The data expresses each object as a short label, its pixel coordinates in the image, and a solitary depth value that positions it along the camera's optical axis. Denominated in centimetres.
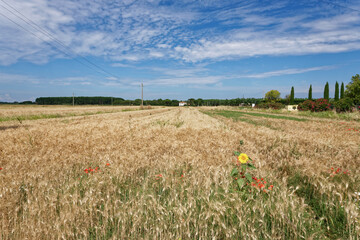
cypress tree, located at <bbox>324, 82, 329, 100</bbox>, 6331
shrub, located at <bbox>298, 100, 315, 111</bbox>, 3016
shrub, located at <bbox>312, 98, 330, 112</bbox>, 2810
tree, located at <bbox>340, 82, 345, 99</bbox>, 6109
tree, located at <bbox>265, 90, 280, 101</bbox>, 11150
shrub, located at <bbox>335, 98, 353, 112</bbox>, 2547
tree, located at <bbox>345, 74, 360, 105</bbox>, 4544
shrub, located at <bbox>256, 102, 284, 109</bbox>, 4809
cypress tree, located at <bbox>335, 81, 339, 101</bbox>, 6122
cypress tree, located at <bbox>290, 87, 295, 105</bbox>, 7812
